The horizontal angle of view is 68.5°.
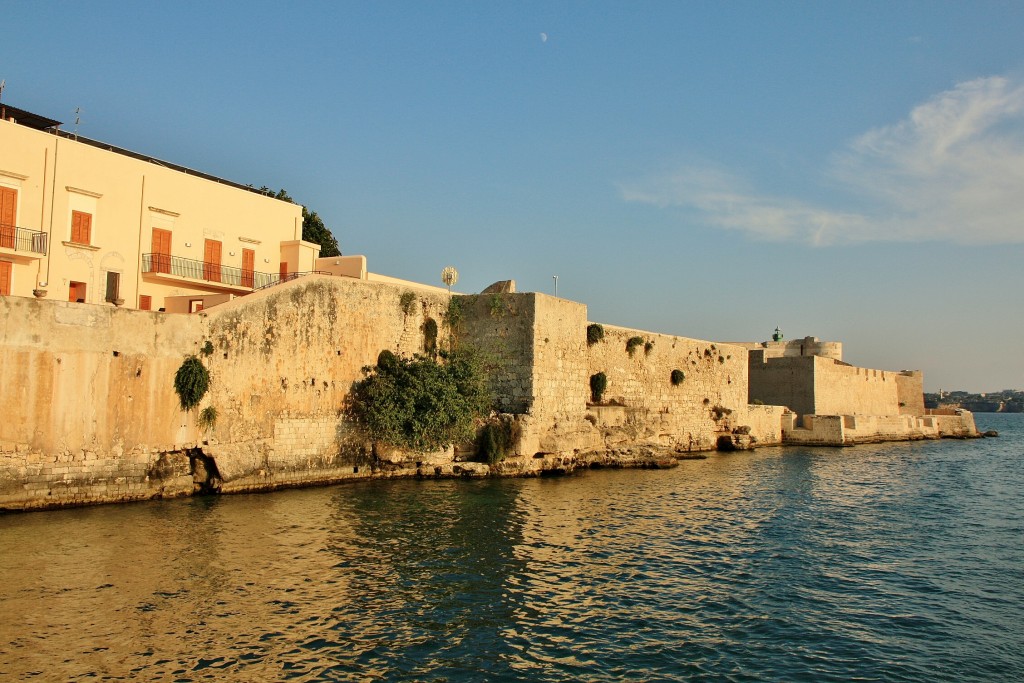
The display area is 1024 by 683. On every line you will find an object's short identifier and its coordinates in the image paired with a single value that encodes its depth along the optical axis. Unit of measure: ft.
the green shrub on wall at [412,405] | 65.31
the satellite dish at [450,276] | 81.25
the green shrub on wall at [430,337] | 72.23
